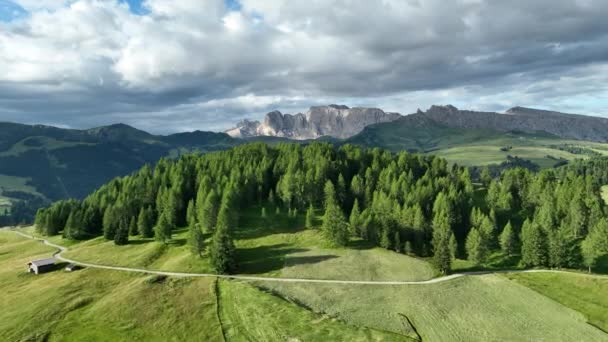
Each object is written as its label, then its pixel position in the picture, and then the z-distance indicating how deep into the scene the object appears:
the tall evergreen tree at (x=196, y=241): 108.38
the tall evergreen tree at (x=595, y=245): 112.31
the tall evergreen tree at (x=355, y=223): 127.56
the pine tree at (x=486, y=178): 194.12
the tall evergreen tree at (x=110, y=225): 136.38
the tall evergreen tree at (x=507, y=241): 121.06
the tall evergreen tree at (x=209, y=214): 132.62
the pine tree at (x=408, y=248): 120.91
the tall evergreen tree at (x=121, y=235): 128.12
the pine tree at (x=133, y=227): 138.12
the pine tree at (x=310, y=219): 132.38
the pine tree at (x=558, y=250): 113.31
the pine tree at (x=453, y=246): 113.79
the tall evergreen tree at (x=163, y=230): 121.88
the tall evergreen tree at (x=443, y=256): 103.67
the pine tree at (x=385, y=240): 121.06
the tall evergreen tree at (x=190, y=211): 140.25
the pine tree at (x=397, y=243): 122.03
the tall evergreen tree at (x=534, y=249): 114.25
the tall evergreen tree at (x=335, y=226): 118.00
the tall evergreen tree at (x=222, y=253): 100.56
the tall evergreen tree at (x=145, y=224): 135.50
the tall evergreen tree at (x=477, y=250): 114.94
